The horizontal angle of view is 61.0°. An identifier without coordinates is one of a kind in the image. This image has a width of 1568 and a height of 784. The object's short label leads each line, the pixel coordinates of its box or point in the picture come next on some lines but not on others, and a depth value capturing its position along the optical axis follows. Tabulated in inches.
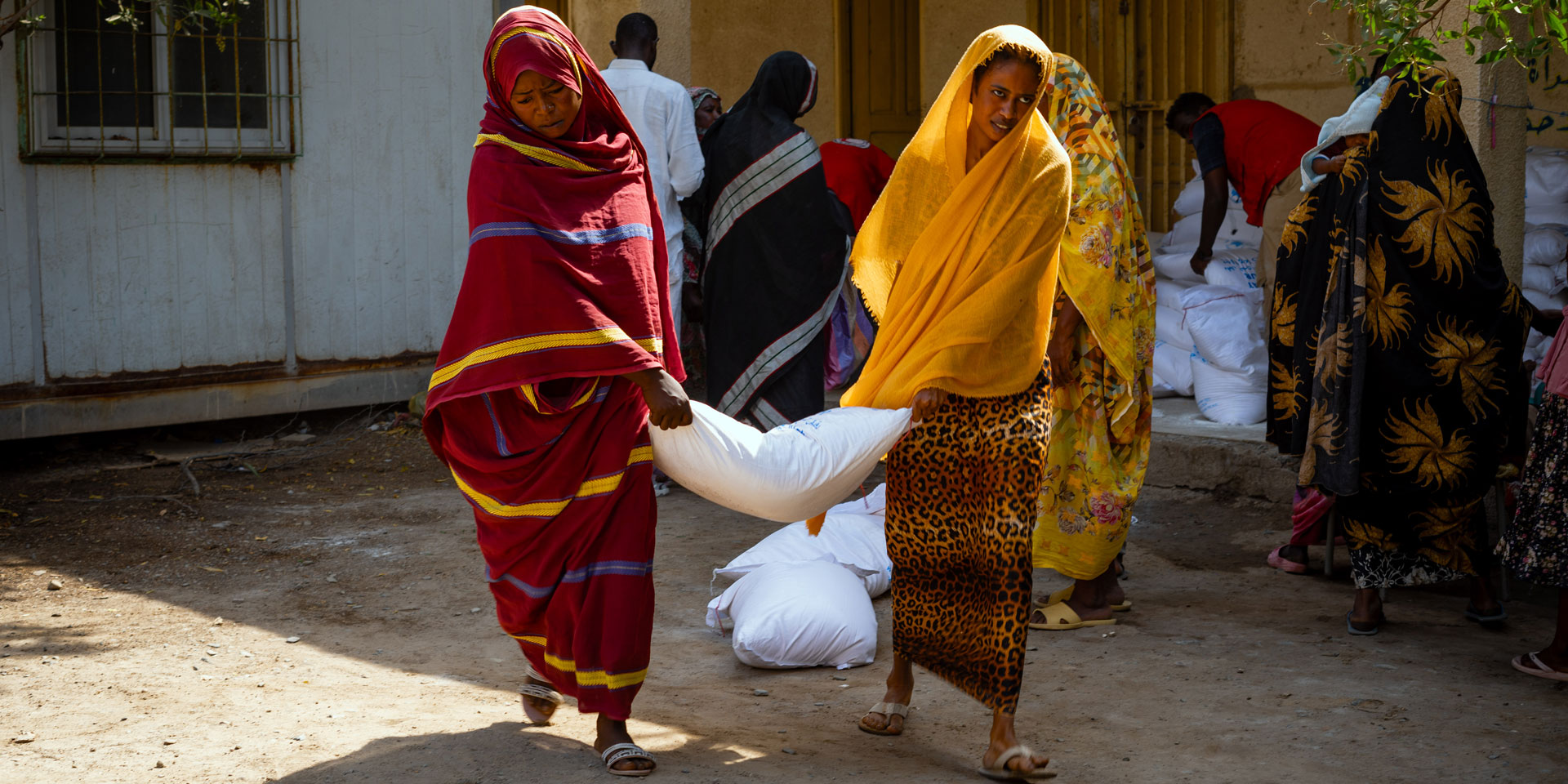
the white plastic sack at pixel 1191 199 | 303.3
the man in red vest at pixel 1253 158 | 253.0
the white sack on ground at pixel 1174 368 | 278.7
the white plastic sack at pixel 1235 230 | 286.2
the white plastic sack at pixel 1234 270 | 274.8
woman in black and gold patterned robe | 167.8
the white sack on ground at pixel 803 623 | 157.4
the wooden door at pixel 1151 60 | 327.3
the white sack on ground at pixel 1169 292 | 287.0
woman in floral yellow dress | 168.2
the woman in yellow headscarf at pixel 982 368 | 126.0
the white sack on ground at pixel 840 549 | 178.9
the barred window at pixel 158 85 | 267.0
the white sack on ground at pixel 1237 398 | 256.2
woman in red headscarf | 120.3
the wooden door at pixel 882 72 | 390.6
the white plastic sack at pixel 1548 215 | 263.7
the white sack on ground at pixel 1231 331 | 256.8
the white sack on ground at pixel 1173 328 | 278.8
